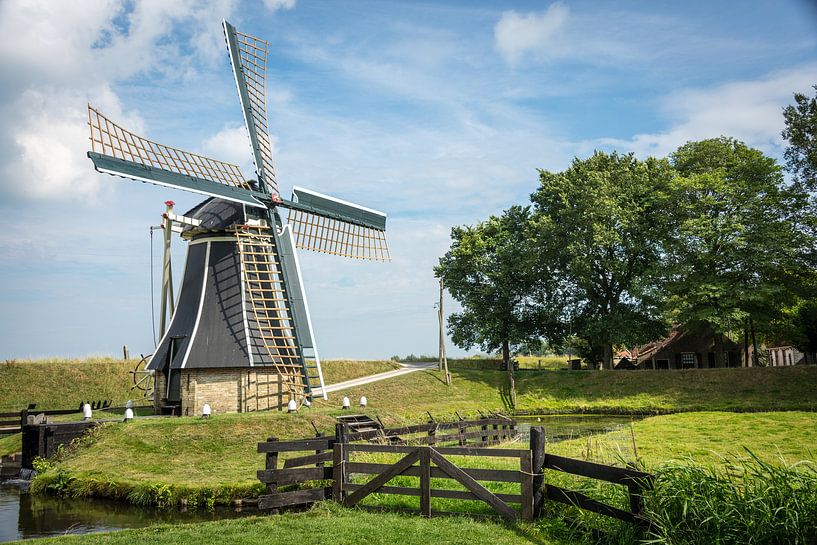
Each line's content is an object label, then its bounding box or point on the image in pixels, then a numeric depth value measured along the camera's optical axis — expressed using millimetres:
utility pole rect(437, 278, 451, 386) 40750
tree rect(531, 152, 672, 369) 38438
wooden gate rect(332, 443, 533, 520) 9391
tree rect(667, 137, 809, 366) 35125
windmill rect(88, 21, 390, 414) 23031
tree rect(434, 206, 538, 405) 42656
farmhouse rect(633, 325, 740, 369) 45875
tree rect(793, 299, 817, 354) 36625
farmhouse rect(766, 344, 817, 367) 47812
